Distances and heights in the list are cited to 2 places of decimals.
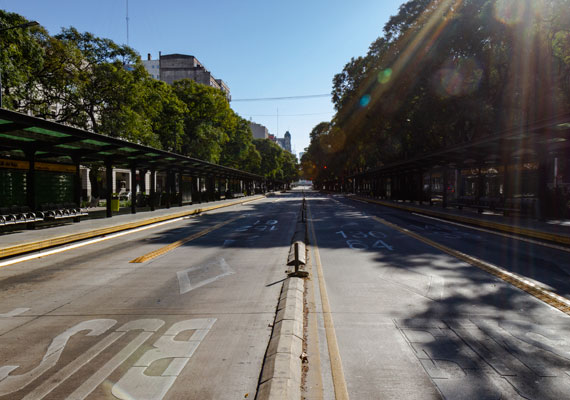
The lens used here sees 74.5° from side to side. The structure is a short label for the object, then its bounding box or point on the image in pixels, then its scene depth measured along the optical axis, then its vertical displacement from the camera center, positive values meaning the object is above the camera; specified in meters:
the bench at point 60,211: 16.02 -0.87
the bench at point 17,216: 13.67 -0.88
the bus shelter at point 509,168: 16.89 +1.49
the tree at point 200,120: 43.66 +8.42
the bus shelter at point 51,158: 13.33 +1.82
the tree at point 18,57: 20.77 +7.98
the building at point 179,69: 91.88 +30.08
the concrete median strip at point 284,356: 3.24 -1.72
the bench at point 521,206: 19.82 -1.02
